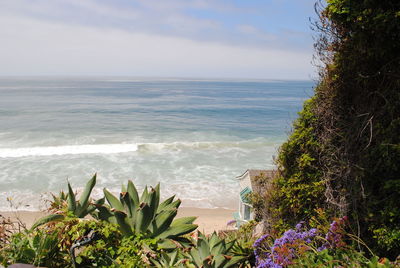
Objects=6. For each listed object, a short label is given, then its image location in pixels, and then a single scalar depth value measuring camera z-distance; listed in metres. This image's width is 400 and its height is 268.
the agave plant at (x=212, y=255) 3.71
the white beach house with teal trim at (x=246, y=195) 9.98
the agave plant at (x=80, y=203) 4.46
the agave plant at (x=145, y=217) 4.40
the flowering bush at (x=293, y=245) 3.68
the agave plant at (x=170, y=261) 3.67
